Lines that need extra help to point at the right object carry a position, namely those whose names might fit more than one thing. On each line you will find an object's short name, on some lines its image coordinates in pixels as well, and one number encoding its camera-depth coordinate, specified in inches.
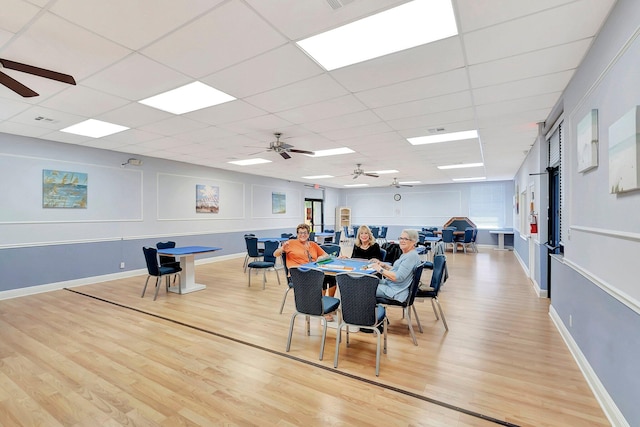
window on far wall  508.1
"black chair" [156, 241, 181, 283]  221.0
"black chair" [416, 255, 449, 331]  144.3
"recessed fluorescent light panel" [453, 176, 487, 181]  463.5
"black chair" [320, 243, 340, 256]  204.1
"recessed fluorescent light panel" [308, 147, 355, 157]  256.1
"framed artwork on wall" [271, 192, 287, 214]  457.7
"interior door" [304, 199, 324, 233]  546.6
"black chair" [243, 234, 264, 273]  273.4
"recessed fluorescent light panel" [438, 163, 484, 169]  332.2
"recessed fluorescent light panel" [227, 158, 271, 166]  311.1
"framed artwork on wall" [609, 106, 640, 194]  65.7
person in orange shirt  164.9
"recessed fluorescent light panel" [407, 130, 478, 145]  207.3
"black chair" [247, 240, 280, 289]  257.9
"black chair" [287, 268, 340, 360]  114.6
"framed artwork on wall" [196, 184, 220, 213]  344.5
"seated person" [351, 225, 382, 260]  176.6
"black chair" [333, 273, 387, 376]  106.1
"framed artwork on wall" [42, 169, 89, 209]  224.8
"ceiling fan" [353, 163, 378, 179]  336.2
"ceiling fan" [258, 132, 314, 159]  209.8
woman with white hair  126.6
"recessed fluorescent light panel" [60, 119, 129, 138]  186.7
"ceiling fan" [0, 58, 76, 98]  96.3
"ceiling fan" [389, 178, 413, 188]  457.2
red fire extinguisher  213.8
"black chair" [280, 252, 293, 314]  163.8
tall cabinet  628.7
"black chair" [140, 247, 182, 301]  197.3
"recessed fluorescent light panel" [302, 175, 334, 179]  433.1
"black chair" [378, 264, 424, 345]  128.3
